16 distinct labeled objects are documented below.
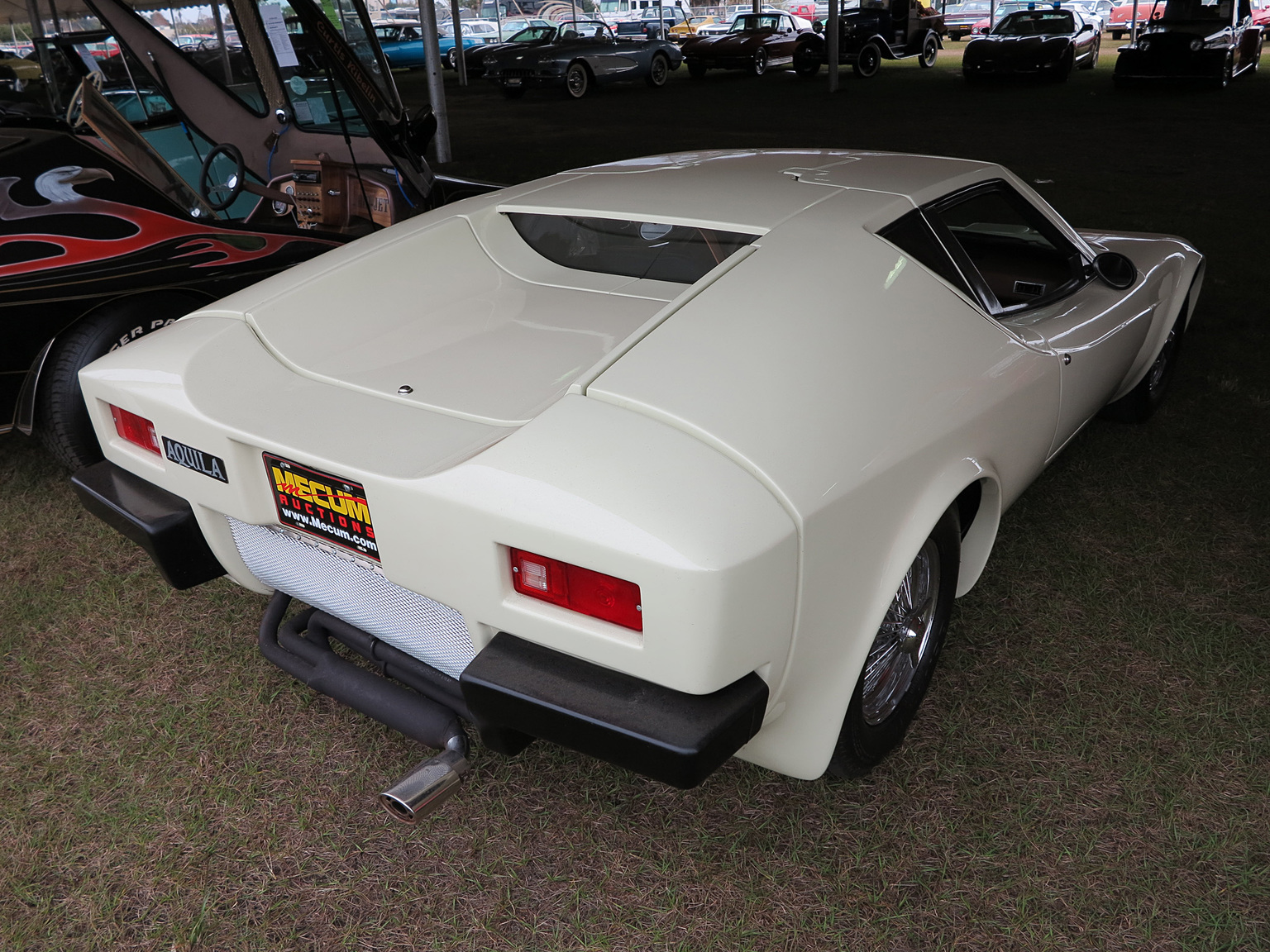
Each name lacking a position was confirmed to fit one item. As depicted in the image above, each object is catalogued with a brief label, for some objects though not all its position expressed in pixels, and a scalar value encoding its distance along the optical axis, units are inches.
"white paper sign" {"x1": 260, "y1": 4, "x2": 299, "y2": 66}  175.9
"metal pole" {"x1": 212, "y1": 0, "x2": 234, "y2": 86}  176.4
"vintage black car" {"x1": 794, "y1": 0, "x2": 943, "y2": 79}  750.5
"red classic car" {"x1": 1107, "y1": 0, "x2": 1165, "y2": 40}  1043.3
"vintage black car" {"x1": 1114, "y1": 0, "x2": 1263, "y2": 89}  560.4
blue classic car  908.6
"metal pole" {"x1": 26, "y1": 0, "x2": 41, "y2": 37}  158.2
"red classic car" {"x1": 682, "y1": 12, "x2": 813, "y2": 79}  781.9
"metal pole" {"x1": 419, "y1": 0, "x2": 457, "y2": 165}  381.1
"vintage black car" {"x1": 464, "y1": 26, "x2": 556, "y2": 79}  693.9
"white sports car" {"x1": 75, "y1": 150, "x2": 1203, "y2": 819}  58.3
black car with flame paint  127.3
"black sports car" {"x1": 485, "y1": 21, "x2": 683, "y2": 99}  652.7
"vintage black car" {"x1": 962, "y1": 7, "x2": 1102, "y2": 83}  623.2
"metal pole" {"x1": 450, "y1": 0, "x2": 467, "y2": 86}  712.7
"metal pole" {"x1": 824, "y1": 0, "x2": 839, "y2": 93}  631.8
